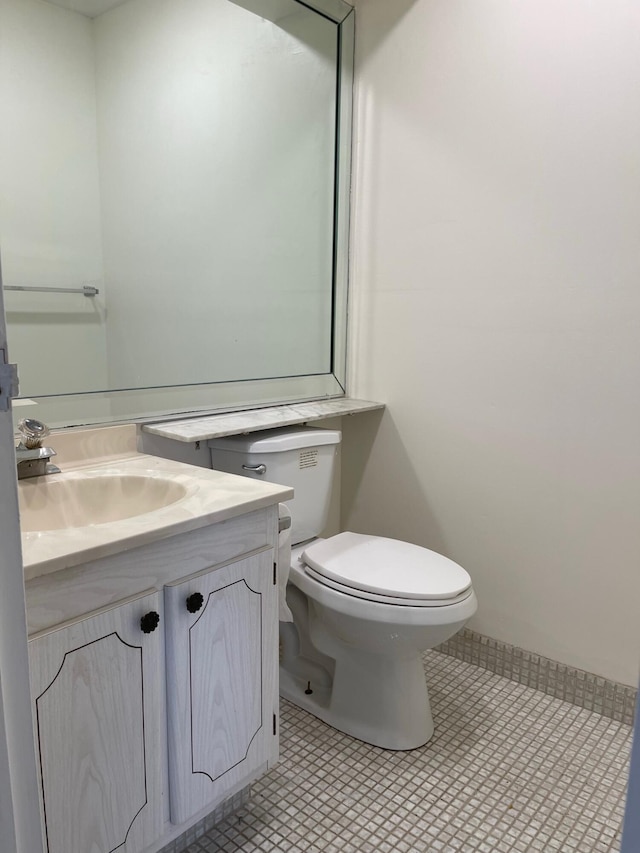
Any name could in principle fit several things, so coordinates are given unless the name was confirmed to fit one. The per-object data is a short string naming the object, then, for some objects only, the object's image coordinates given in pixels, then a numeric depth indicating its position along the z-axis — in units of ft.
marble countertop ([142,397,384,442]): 5.30
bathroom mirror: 6.32
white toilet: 5.09
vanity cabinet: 3.18
